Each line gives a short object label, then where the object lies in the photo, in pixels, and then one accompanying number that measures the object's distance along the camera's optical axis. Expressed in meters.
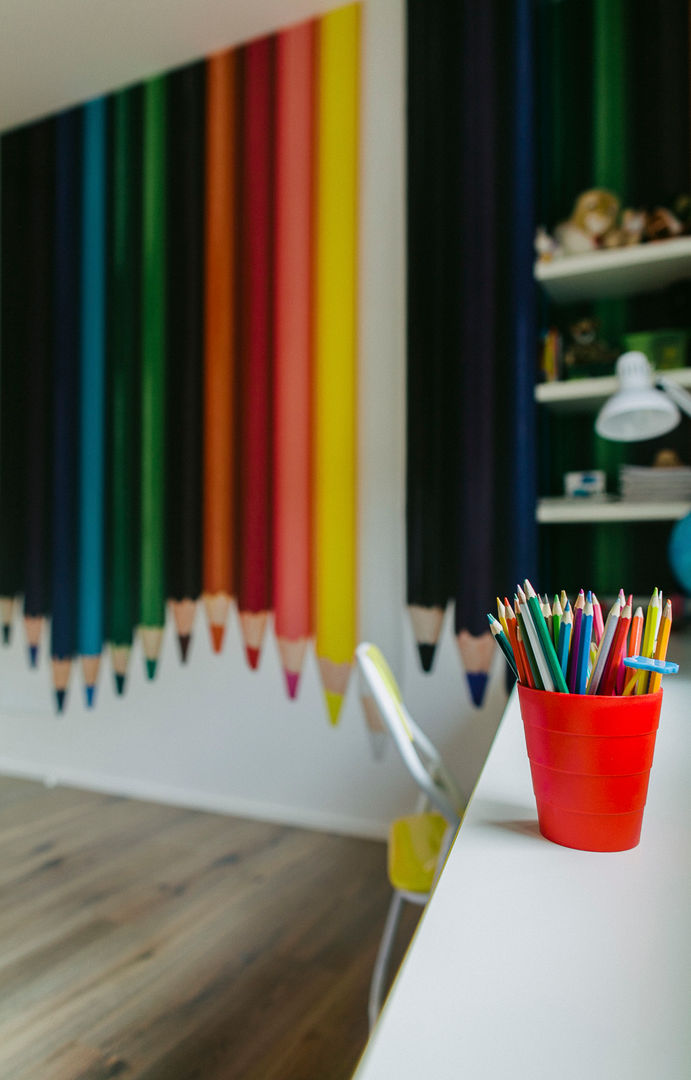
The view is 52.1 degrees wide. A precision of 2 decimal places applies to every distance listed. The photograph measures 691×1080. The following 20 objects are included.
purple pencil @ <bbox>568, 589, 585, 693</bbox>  0.64
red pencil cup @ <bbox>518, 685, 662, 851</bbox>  0.62
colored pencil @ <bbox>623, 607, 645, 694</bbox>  0.62
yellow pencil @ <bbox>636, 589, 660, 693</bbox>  0.63
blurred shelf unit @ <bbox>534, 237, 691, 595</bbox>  1.79
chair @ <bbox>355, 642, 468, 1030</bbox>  1.15
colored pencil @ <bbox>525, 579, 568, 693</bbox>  0.63
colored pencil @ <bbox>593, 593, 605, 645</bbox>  0.67
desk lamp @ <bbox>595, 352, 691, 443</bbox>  1.51
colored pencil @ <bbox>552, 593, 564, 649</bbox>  0.64
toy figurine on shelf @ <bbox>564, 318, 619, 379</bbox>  1.89
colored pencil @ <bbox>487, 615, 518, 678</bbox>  0.67
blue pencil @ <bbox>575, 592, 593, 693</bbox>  0.62
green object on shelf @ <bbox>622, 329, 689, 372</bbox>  1.86
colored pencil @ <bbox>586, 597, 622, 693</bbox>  0.61
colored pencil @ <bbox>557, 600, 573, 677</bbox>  0.63
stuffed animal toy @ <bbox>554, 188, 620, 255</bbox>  1.90
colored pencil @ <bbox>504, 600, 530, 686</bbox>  0.67
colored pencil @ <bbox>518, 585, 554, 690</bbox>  0.63
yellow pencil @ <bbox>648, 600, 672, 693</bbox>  0.64
